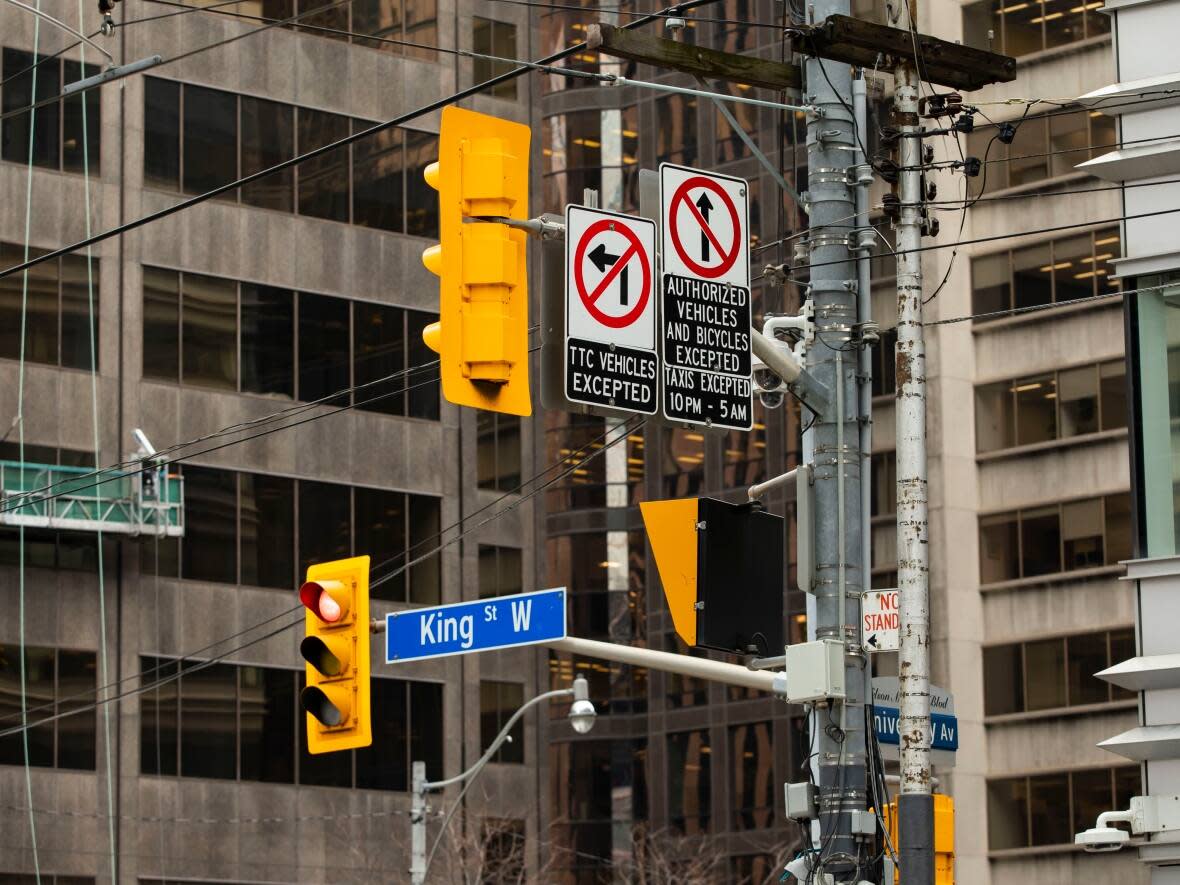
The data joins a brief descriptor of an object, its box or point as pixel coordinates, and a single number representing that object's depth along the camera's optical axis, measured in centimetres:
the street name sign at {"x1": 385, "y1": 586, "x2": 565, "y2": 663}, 2184
